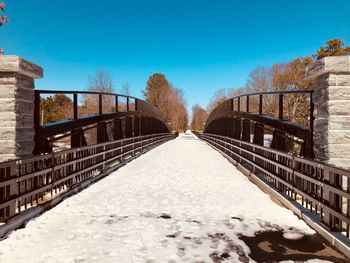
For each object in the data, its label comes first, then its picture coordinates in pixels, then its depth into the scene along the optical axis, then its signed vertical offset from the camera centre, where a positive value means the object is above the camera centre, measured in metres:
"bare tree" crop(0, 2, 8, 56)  22.75 +8.45
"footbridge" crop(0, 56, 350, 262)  3.79 -1.60
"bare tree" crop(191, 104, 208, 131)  122.81 +3.35
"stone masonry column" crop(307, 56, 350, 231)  5.01 +0.30
